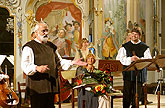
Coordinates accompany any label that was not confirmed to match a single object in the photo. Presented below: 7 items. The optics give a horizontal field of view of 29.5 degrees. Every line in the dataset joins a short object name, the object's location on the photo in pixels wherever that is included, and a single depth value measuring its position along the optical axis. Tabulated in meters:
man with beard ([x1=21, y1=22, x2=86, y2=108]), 4.82
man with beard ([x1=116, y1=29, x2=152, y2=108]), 7.03
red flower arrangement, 6.00
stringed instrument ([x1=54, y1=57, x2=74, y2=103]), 9.04
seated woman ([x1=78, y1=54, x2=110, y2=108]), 6.22
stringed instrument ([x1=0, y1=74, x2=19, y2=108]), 6.10
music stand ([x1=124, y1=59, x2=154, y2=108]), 5.42
